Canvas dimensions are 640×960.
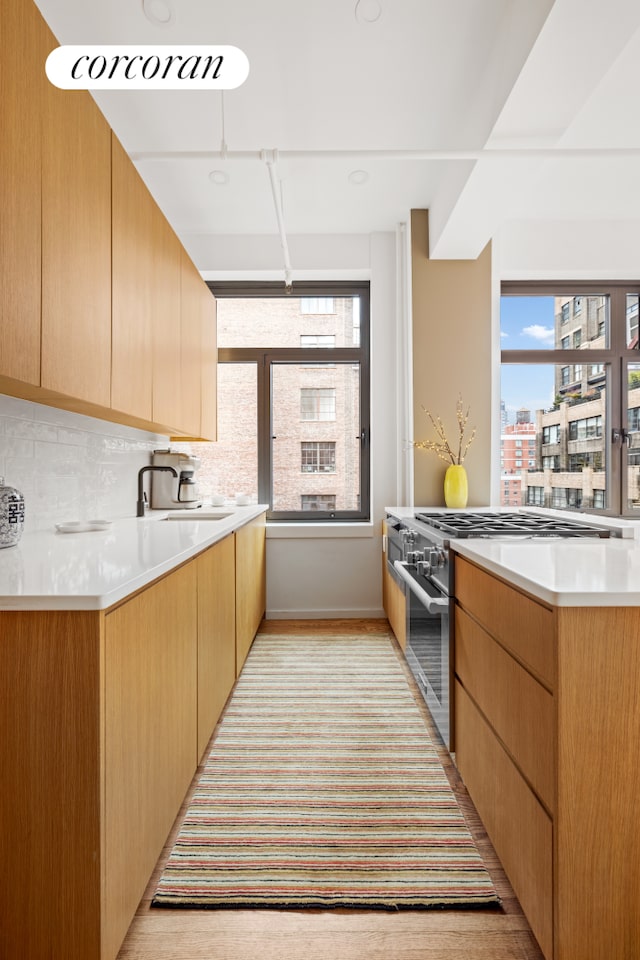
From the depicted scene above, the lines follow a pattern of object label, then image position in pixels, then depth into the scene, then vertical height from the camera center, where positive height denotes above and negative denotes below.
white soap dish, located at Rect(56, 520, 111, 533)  1.87 -0.16
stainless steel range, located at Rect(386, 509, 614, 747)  1.89 -0.38
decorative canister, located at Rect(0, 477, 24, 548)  1.47 -0.10
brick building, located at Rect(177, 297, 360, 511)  4.14 +0.54
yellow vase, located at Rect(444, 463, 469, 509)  3.40 -0.03
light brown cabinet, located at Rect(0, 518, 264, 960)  0.98 -0.58
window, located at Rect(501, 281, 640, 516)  3.80 +0.74
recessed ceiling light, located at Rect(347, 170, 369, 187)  3.04 +1.82
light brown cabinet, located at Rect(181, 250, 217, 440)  2.89 +0.79
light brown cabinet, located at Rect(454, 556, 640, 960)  1.02 -0.60
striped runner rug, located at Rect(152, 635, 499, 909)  1.37 -1.07
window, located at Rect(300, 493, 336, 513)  4.18 -0.13
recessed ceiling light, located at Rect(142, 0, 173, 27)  1.92 +1.78
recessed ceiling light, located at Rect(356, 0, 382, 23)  1.88 +1.74
